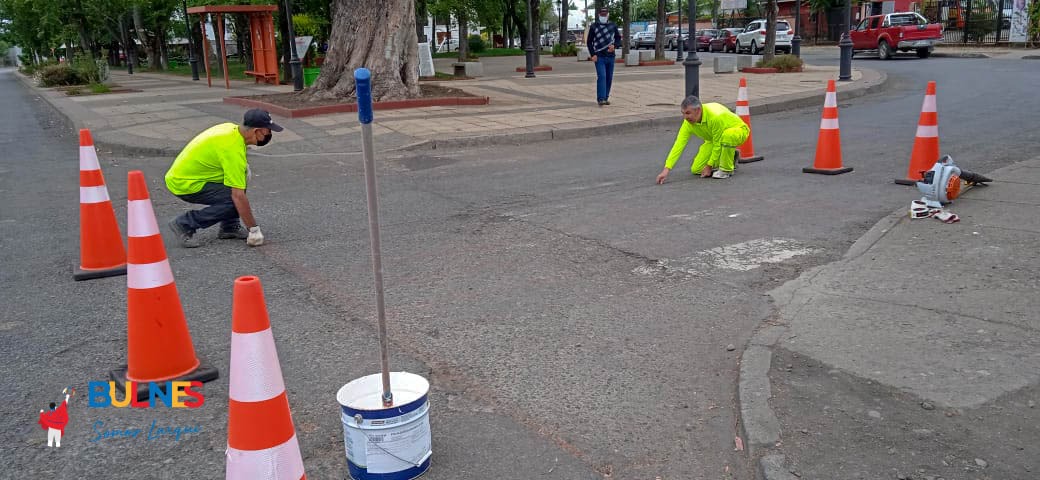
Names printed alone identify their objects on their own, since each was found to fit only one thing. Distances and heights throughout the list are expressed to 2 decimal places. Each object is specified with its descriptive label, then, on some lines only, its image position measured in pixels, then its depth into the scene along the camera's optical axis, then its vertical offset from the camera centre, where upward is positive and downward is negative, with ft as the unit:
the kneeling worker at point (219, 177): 19.30 -2.46
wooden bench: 73.82 -0.42
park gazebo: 72.13 +2.65
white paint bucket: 8.99 -3.99
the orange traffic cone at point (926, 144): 23.72 -2.80
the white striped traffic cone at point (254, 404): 8.20 -3.30
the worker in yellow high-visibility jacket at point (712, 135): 26.03 -2.54
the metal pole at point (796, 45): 79.96 +0.72
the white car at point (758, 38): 124.26 +2.49
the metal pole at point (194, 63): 95.76 +1.27
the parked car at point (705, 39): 160.25 +3.22
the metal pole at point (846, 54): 61.52 -0.24
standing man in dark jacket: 46.93 +0.53
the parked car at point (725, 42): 143.33 +2.38
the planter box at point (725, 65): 77.05 -0.94
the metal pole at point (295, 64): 59.00 +0.46
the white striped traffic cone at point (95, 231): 17.56 -3.27
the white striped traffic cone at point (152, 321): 11.84 -3.50
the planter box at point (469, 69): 78.23 -0.47
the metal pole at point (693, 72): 45.96 -0.88
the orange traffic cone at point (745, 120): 28.95 -2.33
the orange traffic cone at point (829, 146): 26.81 -3.09
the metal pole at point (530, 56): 75.27 +0.54
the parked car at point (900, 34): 96.78 +1.71
